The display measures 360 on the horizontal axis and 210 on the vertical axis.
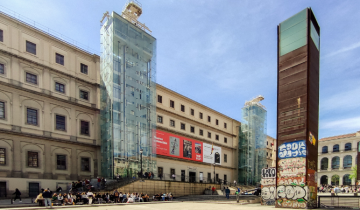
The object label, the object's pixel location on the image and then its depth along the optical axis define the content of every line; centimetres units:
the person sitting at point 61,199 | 2102
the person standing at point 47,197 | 1701
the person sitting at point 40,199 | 1812
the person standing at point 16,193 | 2373
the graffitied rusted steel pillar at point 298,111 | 2005
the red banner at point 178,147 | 4316
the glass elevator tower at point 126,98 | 3419
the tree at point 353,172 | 7056
